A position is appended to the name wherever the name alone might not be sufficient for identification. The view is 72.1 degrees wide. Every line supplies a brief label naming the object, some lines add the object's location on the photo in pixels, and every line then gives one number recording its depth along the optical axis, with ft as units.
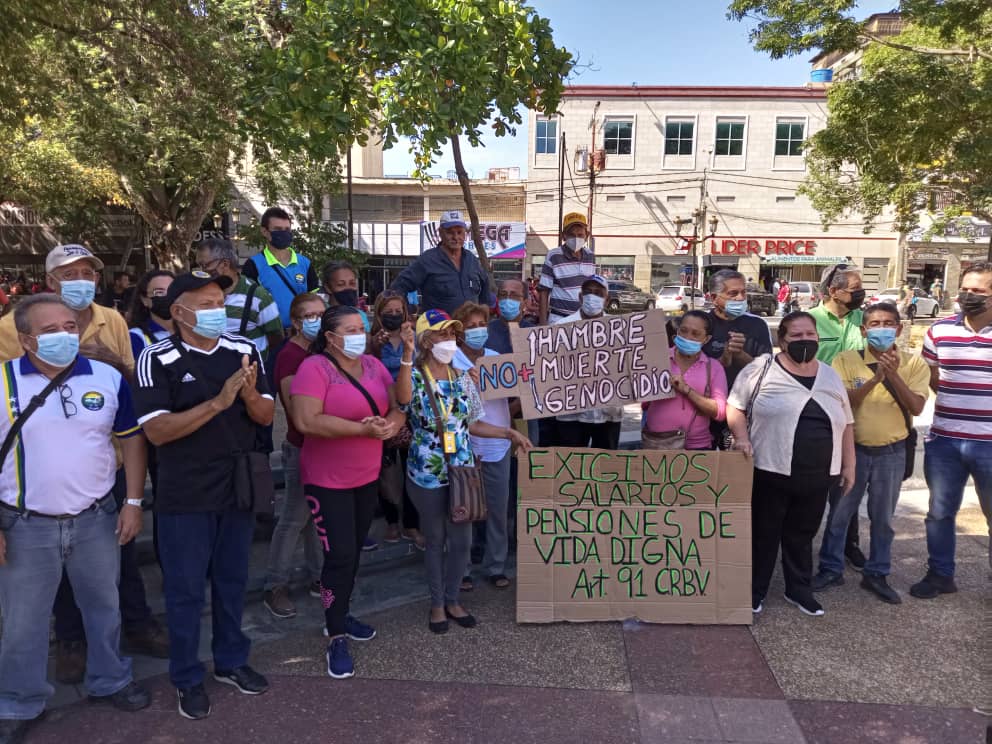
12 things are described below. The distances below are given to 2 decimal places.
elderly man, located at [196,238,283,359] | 13.30
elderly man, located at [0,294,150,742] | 9.16
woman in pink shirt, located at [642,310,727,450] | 13.89
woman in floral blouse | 12.28
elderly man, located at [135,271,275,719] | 9.42
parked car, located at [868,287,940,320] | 89.30
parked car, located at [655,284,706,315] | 91.04
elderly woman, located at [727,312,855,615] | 12.73
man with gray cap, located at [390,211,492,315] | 17.42
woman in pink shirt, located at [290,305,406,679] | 10.78
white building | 115.96
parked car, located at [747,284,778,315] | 93.99
